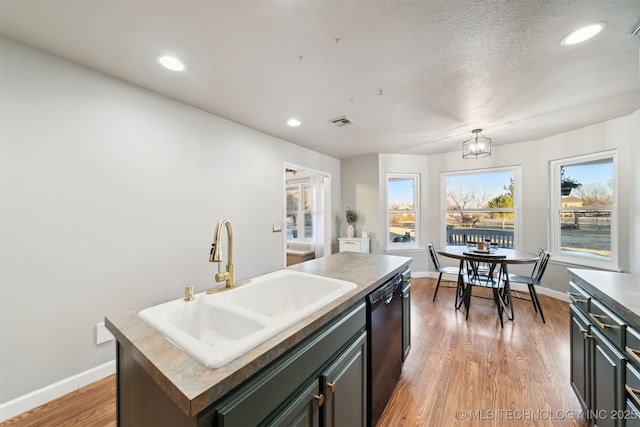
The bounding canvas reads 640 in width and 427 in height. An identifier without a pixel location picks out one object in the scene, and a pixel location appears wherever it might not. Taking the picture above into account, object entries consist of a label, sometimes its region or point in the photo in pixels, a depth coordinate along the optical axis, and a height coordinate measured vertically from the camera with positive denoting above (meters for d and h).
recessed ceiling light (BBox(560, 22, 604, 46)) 1.50 +1.15
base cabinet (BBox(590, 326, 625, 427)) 1.10 -0.83
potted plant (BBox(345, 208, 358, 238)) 4.94 -0.12
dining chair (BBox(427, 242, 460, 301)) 3.64 -0.87
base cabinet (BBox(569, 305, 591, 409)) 1.43 -0.90
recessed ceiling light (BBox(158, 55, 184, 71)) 1.80 +1.15
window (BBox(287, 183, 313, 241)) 5.69 +0.01
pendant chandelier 3.25 +0.92
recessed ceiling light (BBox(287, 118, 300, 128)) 3.01 +1.15
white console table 4.73 -0.60
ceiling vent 2.99 +1.17
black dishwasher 1.46 -0.86
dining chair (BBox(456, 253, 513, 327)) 2.99 -0.90
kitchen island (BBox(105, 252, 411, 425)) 0.62 -0.45
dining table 2.92 -0.55
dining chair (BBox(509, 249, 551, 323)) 3.04 -0.86
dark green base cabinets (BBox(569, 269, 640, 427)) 1.04 -0.67
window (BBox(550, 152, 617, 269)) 3.29 +0.05
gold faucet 1.17 -0.21
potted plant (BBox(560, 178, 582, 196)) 3.65 +0.43
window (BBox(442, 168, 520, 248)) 4.31 +0.13
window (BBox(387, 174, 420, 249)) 5.01 +0.07
